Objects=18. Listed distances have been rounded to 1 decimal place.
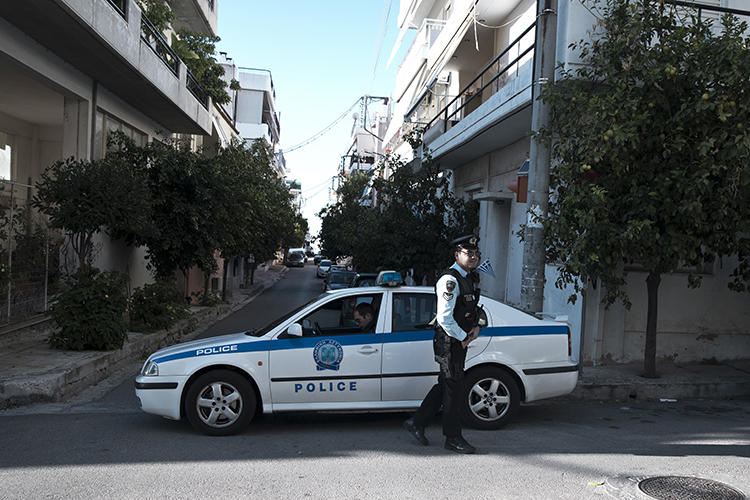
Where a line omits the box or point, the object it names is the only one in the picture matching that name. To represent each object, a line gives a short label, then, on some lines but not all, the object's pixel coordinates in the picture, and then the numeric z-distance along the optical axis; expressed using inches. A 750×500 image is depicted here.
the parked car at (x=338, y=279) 957.2
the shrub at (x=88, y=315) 384.8
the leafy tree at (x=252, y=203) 605.6
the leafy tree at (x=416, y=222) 579.5
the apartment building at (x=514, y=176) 400.8
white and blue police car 243.8
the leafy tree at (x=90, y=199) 395.5
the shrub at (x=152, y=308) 523.5
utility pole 336.2
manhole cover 180.7
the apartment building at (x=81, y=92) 418.0
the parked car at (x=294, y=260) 3068.4
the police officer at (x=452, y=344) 221.0
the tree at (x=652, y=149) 303.6
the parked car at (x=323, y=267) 1916.1
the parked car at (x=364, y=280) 657.8
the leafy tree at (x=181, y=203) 571.8
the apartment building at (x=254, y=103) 2182.6
